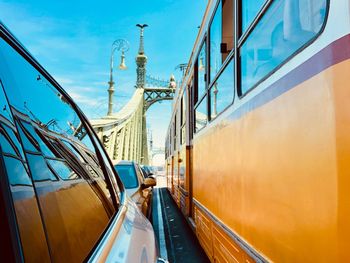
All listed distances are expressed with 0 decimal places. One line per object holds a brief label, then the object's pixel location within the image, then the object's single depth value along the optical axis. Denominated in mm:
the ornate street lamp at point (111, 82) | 16672
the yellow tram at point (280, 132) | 1298
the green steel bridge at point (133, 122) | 20047
